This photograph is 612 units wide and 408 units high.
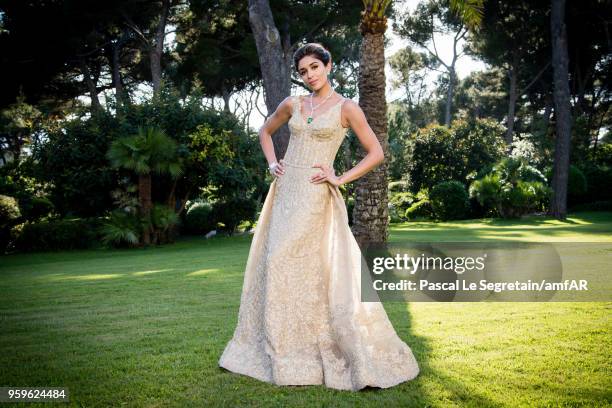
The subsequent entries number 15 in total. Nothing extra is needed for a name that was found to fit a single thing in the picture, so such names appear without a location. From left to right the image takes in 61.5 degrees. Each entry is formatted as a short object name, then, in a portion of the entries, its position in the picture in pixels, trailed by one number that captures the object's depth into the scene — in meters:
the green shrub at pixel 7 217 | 15.21
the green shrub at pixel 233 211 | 18.52
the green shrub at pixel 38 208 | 18.40
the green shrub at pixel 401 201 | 26.38
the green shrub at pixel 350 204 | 22.51
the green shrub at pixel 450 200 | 24.08
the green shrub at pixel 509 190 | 22.09
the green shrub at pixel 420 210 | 25.73
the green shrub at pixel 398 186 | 30.14
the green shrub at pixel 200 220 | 19.72
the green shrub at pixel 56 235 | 15.95
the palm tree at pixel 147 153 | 14.38
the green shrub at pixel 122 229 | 14.87
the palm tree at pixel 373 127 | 9.30
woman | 3.62
